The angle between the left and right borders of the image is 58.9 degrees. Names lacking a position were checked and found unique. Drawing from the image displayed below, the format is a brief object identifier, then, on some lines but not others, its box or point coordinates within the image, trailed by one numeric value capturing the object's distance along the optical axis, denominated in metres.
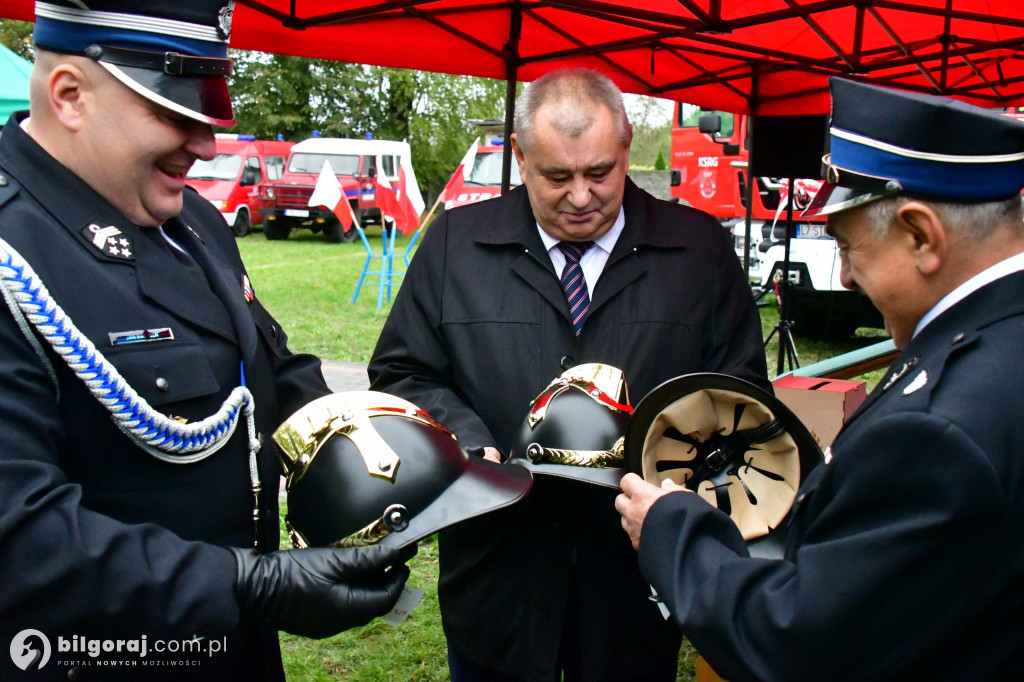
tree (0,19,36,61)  27.58
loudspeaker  6.57
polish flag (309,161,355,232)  11.22
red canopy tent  4.08
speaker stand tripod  7.11
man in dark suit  2.29
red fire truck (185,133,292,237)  21.45
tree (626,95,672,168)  34.69
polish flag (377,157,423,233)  11.42
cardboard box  3.99
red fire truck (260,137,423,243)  21.12
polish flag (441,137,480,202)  11.04
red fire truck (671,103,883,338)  9.39
